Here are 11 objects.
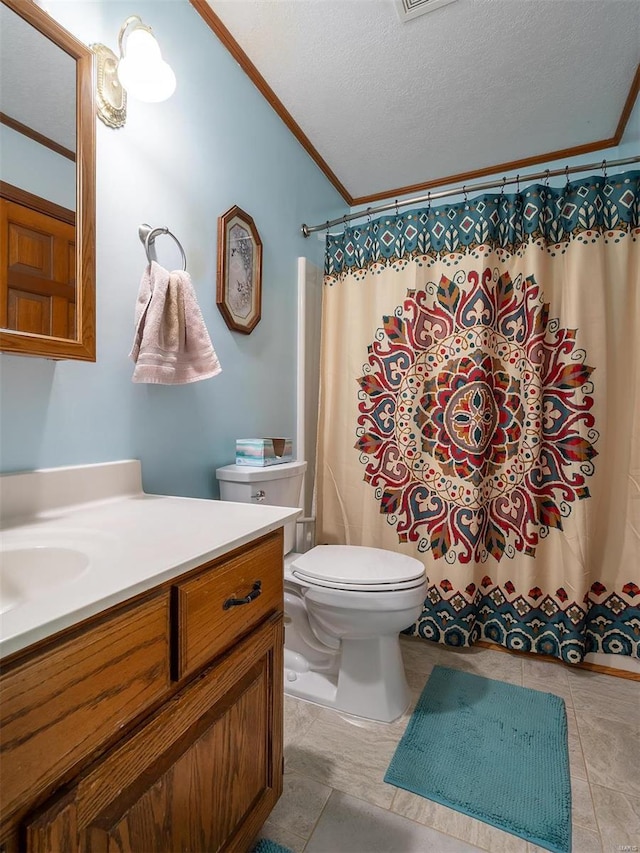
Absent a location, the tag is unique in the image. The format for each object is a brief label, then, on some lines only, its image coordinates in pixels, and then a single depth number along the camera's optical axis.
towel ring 1.23
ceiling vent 1.40
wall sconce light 1.08
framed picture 1.57
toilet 1.41
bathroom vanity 0.47
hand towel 1.16
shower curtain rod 1.66
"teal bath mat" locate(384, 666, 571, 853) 1.11
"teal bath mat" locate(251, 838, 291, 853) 1.00
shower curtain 1.73
